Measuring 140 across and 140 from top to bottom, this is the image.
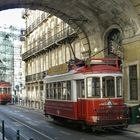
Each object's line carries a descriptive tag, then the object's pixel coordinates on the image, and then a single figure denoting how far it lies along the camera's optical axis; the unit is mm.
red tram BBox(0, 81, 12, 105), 34461
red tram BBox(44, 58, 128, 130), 11133
